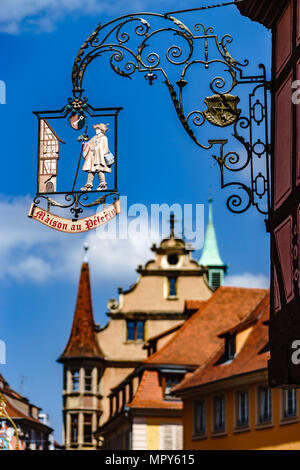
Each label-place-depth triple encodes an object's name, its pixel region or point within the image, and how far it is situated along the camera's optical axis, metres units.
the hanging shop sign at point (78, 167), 10.85
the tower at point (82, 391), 53.19
